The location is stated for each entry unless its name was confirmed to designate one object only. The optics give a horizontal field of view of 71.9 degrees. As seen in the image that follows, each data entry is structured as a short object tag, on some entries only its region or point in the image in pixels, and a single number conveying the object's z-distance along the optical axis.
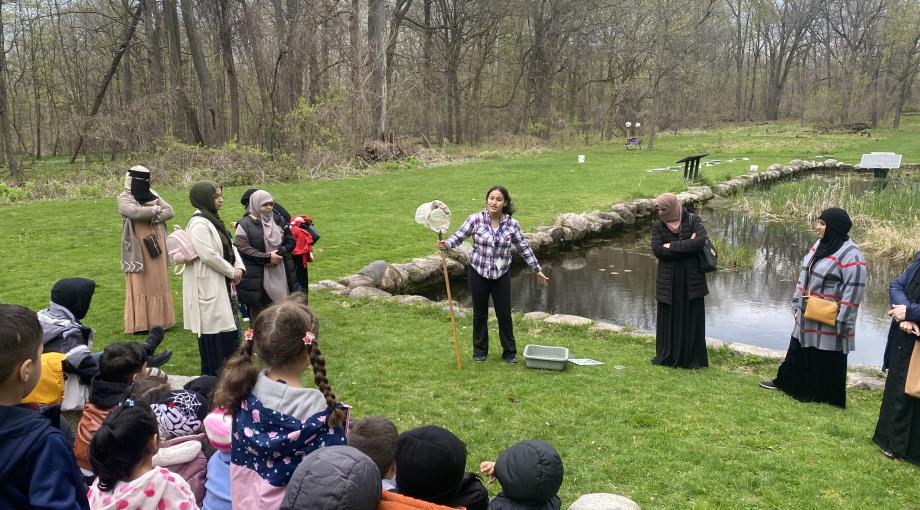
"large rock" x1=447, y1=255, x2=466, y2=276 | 10.60
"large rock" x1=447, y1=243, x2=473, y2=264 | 10.84
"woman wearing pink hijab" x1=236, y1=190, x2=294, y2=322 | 5.91
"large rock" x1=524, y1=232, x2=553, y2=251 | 12.34
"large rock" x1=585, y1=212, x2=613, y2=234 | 14.06
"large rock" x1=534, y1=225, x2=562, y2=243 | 12.98
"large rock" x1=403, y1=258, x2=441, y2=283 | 9.93
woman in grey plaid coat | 4.98
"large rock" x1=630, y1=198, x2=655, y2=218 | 15.93
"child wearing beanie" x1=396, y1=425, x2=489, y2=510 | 2.62
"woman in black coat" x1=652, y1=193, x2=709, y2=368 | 6.02
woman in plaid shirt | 5.91
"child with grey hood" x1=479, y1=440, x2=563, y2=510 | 2.65
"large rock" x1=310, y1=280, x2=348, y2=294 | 8.70
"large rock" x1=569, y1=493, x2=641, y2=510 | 3.12
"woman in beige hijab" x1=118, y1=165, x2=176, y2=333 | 6.23
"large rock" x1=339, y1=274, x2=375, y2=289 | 9.05
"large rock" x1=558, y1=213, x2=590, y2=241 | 13.55
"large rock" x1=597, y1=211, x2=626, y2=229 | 14.82
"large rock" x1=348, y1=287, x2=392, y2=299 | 8.56
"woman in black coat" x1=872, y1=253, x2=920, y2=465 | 4.22
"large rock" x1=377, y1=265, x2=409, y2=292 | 9.41
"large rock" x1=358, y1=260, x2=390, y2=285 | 9.37
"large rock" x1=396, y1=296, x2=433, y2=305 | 8.46
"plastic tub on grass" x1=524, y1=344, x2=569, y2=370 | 6.06
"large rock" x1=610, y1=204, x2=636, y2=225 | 15.32
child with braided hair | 2.44
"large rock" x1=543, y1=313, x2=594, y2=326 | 7.85
